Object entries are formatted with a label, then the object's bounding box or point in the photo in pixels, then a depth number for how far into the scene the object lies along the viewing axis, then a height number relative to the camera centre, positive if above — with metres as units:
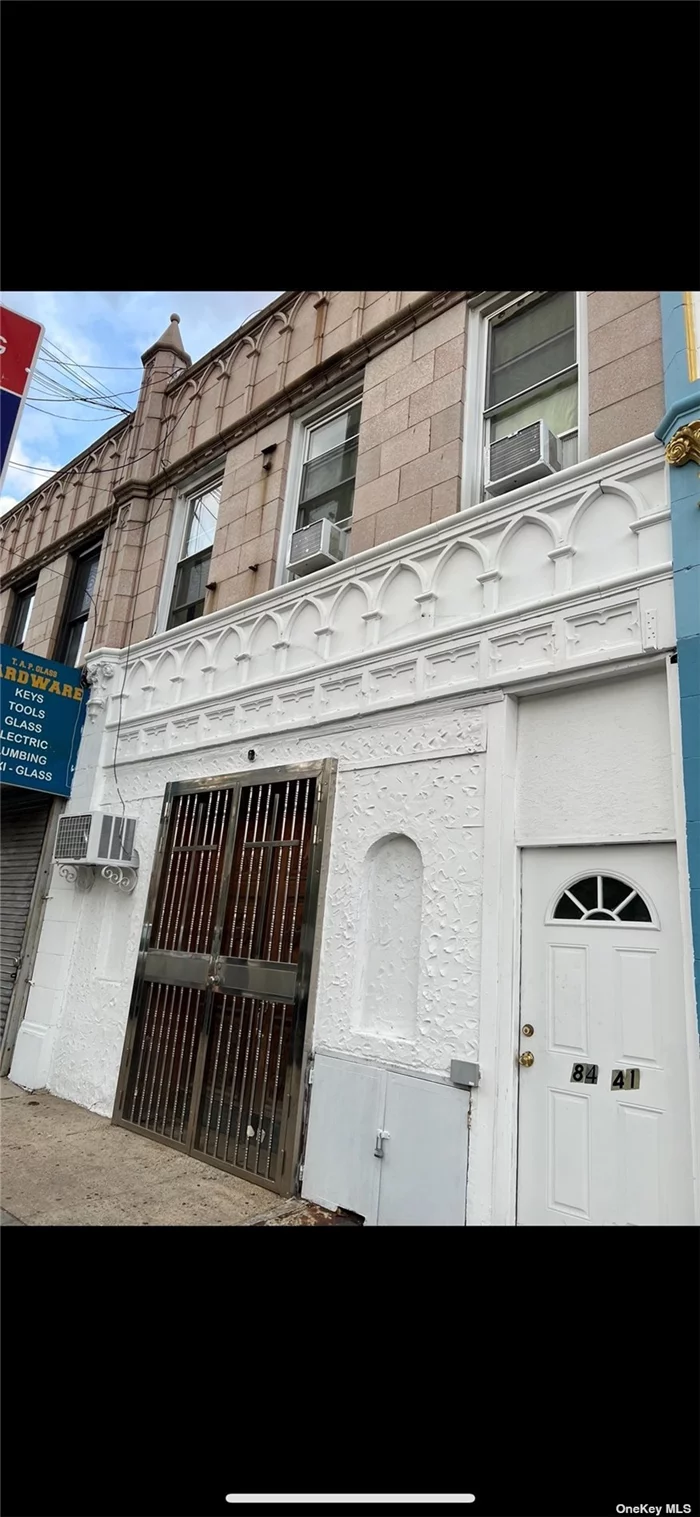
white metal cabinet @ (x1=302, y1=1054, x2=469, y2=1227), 4.06 -1.04
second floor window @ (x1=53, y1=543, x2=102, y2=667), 10.11 +4.46
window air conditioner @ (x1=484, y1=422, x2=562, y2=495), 4.74 +3.30
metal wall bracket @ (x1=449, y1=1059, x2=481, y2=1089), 4.05 -0.55
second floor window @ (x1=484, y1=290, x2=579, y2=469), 5.07 +4.24
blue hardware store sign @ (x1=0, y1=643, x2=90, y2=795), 7.93 +2.29
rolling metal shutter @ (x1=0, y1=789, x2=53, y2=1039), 8.54 +0.79
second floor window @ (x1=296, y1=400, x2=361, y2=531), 6.53 +4.36
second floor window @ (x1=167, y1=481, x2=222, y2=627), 8.07 +4.23
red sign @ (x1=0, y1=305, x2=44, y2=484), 3.14 +2.41
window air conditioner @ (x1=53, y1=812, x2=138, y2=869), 6.98 +0.91
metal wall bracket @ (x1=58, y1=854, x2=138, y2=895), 7.19 +0.63
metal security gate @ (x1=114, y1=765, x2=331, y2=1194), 5.24 -0.19
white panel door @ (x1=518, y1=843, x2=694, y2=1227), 3.46 -0.31
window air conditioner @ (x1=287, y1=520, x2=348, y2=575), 6.06 +3.31
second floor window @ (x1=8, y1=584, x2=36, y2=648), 11.70 +4.91
